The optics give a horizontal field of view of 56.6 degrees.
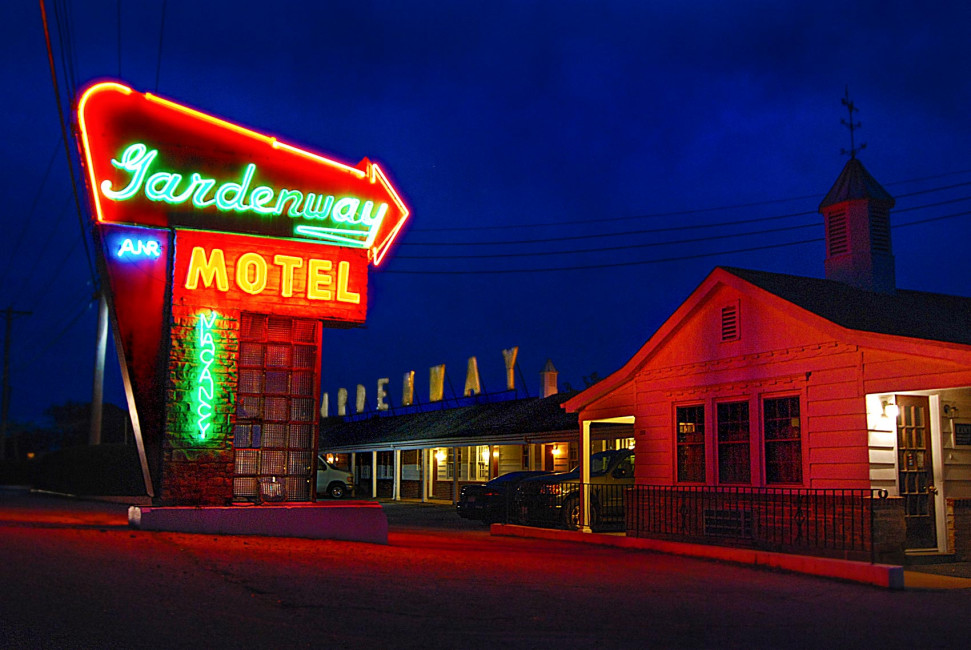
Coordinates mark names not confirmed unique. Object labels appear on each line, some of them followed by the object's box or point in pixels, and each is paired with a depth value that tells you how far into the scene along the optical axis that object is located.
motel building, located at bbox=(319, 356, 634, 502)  27.28
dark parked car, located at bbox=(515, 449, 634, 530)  18.11
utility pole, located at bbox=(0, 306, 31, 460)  53.66
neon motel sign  15.18
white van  33.91
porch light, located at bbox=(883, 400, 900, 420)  13.02
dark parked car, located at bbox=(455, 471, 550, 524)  21.86
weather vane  18.27
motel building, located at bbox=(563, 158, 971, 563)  12.51
